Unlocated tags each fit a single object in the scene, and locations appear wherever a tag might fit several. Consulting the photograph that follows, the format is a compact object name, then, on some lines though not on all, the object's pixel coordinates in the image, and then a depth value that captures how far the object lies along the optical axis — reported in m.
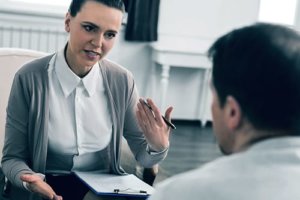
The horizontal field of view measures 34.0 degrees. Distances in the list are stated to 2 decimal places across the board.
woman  1.54
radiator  4.23
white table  4.37
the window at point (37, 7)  4.21
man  0.69
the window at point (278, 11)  5.13
